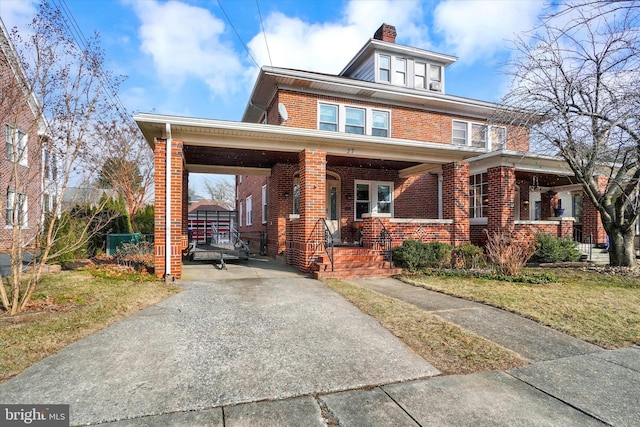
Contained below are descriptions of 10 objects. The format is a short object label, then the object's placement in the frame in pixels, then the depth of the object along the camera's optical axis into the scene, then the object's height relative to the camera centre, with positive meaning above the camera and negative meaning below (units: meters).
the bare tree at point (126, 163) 15.45 +2.66
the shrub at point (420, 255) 9.53 -1.01
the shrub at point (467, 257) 10.13 -1.13
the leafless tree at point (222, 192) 44.97 +3.53
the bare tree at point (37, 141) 5.25 +1.29
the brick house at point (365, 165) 8.66 +1.83
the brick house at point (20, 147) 5.20 +1.14
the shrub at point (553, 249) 11.10 -1.00
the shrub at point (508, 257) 8.87 -1.01
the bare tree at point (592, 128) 8.73 +2.40
